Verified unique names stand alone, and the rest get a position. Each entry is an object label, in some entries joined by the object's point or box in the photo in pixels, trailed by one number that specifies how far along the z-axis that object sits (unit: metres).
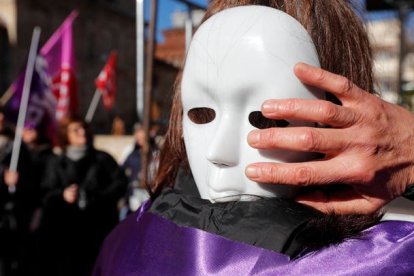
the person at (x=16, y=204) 3.30
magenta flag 4.09
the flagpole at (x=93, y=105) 4.69
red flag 6.16
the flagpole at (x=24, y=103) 3.40
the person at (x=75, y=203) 3.28
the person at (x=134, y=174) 3.95
